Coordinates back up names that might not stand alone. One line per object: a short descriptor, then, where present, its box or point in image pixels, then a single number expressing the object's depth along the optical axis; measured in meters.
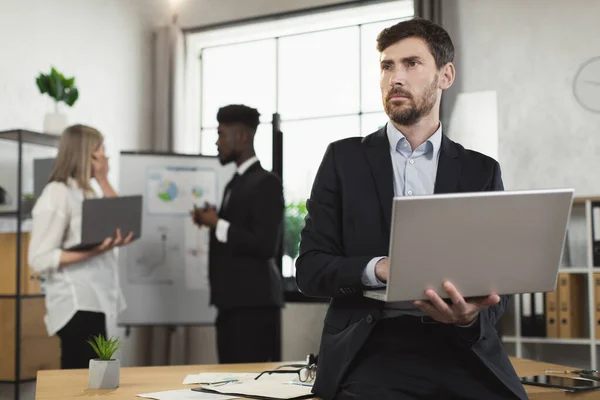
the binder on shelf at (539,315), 4.32
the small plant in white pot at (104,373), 1.93
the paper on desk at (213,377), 2.03
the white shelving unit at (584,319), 4.21
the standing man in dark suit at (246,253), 3.65
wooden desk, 1.81
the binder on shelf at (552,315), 4.29
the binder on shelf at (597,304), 4.17
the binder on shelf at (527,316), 4.33
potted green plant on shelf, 4.58
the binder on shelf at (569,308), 4.26
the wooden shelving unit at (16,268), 4.28
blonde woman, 3.48
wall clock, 4.57
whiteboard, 4.76
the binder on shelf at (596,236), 4.23
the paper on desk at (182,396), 1.74
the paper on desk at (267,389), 1.73
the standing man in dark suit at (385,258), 1.54
